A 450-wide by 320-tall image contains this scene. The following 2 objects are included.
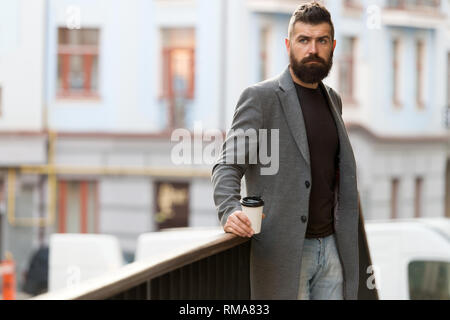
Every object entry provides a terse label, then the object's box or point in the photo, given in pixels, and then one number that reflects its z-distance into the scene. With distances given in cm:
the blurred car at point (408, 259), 1166
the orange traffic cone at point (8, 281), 1895
